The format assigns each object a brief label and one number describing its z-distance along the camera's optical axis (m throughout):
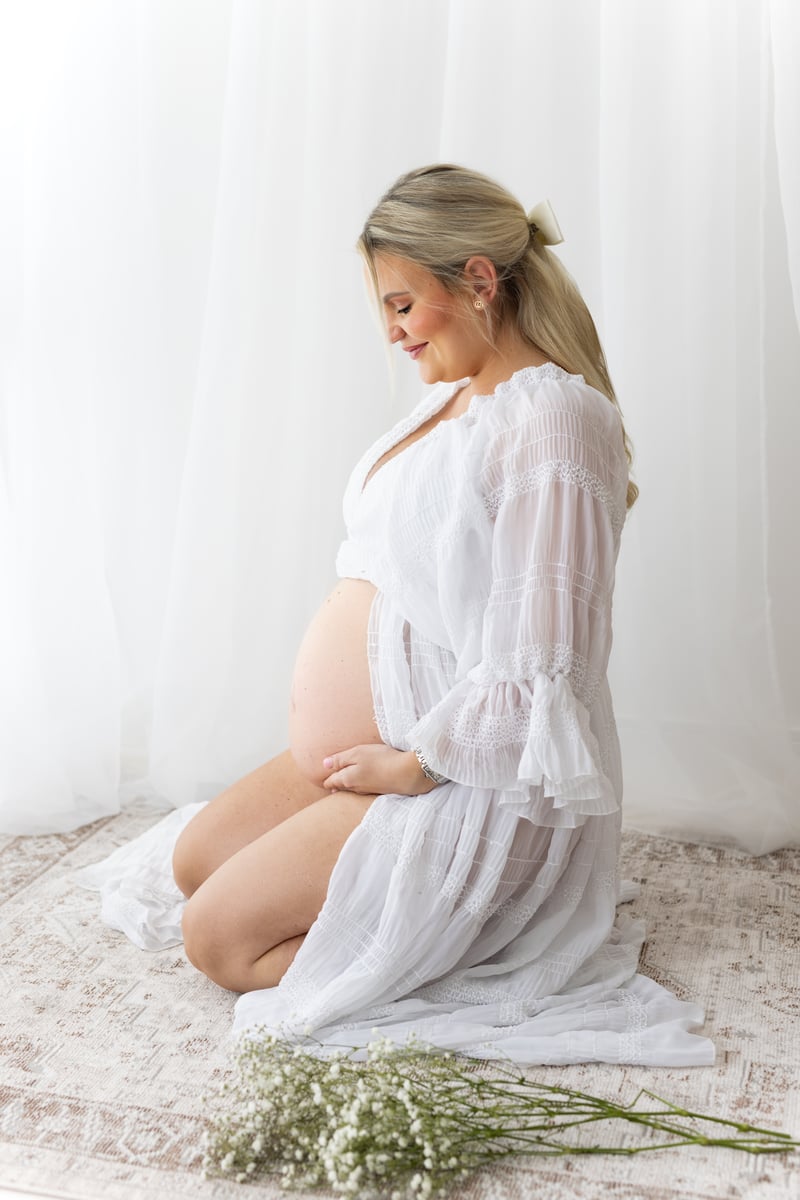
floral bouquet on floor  1.38
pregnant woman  1.70
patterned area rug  1.42
